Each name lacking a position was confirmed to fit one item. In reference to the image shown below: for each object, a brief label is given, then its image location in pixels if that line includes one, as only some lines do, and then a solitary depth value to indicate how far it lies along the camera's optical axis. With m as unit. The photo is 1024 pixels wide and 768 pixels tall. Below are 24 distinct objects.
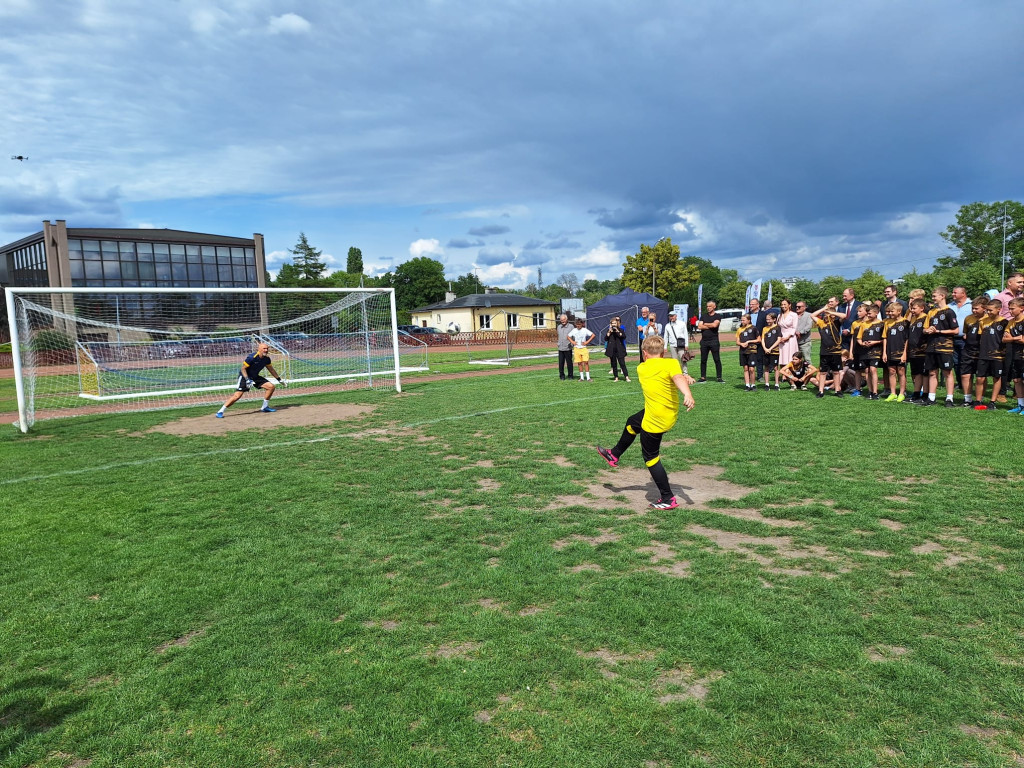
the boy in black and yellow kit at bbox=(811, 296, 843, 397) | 12.64
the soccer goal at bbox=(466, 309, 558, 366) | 30.46
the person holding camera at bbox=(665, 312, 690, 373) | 15.83
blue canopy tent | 37.81
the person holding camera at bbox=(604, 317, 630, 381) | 17.30
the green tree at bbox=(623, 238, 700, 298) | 56.28
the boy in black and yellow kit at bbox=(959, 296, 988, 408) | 10.48
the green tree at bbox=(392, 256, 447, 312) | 90.50
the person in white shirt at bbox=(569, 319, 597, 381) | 17.97
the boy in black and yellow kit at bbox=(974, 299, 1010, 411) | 10.13
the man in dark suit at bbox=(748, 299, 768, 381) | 14.41
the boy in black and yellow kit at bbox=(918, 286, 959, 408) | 10.64
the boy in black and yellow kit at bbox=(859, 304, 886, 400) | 11.77
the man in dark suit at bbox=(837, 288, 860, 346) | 12.75
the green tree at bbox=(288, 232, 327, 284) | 100.69
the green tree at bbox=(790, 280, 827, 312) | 76.50
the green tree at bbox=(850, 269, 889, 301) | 62.26
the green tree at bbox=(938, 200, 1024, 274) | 69.94
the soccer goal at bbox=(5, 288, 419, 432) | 15.24
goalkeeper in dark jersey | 13.09
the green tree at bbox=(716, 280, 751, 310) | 89.81
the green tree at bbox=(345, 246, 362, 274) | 106.00
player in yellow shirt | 5.98
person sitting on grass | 14.24
